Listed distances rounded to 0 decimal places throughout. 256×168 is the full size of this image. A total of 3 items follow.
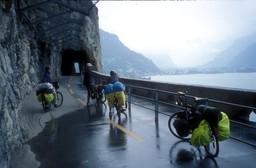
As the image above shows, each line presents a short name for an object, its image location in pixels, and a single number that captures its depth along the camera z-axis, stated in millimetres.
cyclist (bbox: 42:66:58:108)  15247
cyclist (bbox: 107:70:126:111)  11688
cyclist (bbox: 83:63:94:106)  15683
